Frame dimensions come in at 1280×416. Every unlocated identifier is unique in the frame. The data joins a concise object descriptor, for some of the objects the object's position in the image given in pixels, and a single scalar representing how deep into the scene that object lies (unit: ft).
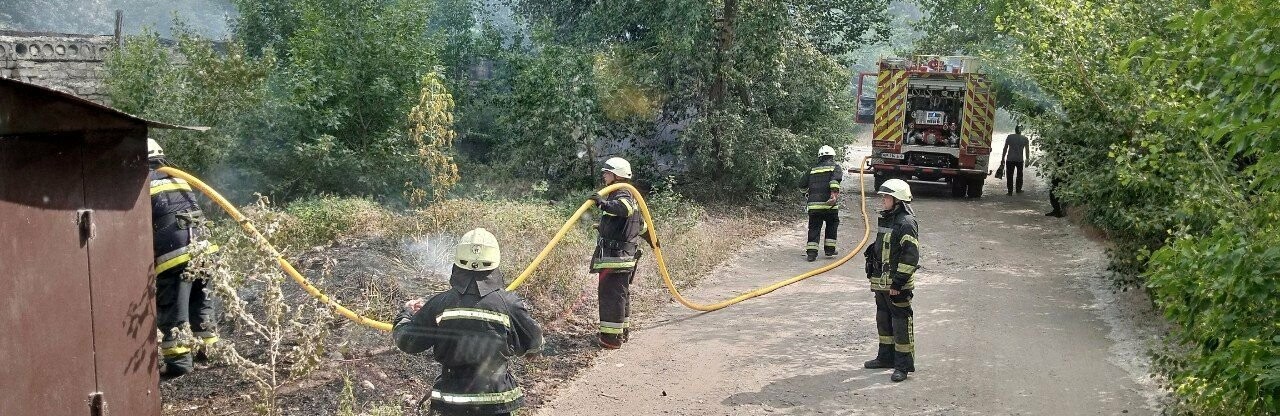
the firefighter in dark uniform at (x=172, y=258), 22.00
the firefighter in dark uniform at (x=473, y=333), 15.71
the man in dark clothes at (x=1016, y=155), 61.67
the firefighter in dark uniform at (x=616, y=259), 27.04
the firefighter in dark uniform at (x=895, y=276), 24.68
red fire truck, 59.16
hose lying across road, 18.66
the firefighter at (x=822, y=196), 40.27
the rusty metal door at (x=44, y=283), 12.88
